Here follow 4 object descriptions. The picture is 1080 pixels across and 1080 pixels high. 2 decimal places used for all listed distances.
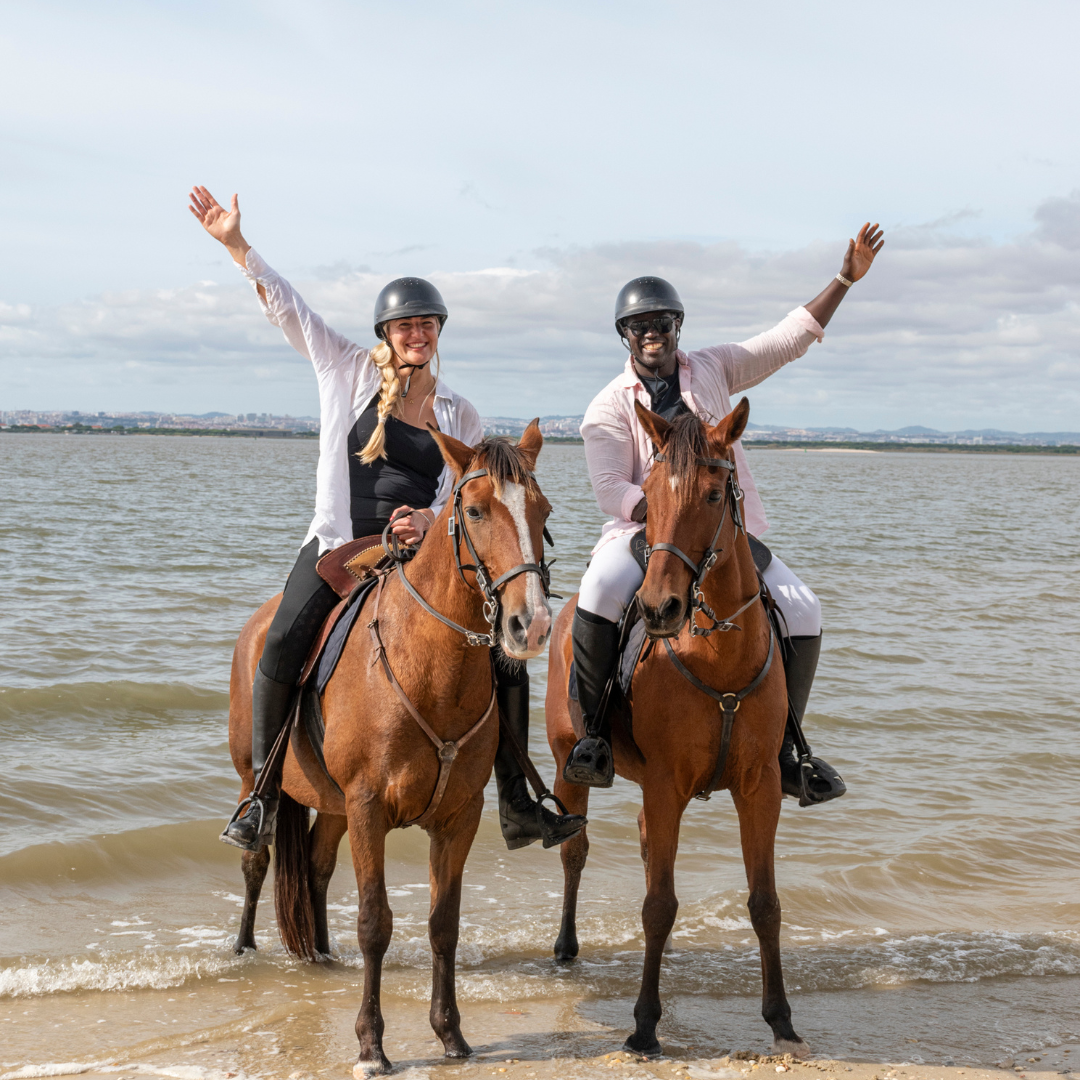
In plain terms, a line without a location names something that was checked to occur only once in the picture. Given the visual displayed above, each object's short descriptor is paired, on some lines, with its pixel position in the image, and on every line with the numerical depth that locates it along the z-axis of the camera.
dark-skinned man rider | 5.34
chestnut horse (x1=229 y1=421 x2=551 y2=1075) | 4.14
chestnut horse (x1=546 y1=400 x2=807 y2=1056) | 4.59
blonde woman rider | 5.29
